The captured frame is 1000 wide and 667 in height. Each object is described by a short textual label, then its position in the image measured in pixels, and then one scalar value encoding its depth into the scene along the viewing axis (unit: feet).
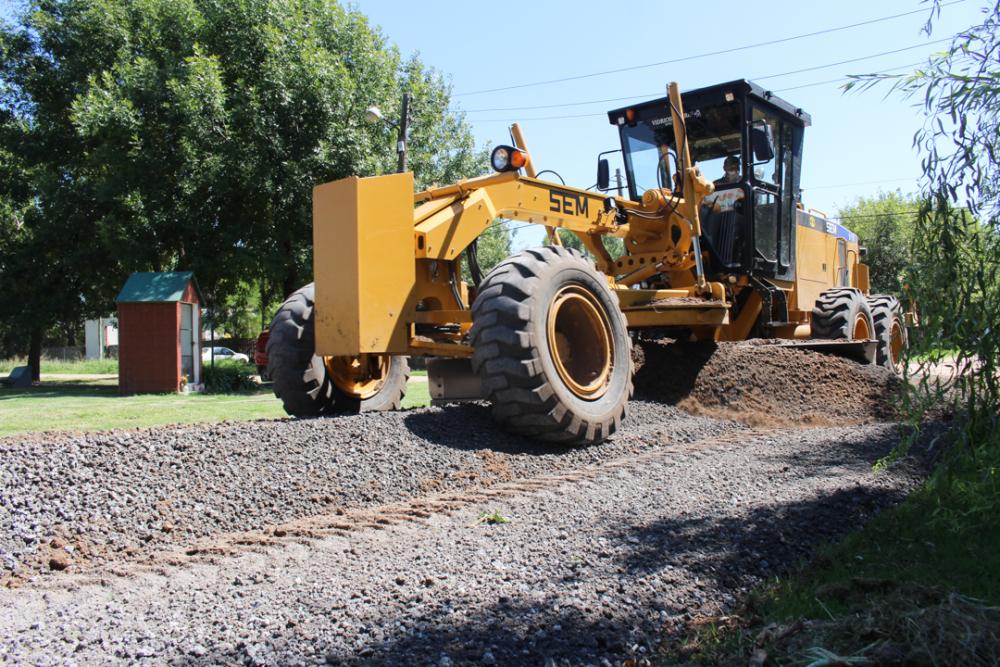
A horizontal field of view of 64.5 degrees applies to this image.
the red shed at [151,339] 57.67
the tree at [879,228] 138.21
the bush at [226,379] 60.80
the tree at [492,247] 93.55
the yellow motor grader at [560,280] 19.88
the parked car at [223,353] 135.95
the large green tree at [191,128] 62.03
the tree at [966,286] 10.75
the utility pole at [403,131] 46.21
